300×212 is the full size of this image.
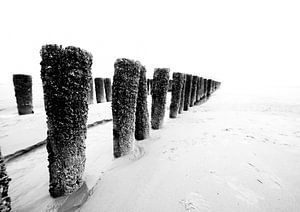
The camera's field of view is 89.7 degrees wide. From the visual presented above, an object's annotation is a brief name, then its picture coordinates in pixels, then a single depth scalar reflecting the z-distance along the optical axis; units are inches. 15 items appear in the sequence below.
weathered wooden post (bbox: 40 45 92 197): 55.5
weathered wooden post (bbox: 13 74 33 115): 207.5
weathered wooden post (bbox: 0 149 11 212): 43.3
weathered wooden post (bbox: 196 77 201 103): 324.5
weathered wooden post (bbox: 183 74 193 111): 225.7
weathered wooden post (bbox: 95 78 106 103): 349.6
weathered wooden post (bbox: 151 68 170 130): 138.3
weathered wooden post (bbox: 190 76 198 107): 269.9
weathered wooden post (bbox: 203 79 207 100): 401.4
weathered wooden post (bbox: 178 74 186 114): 212.0
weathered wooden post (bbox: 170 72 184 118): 172.4
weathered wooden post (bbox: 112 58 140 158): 83.0
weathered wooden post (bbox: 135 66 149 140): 107.2
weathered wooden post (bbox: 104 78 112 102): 376.8
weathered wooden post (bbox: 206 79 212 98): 456.1
